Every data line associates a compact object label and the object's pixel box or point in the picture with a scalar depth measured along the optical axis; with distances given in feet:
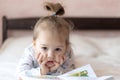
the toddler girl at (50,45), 2.81
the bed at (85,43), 3.63
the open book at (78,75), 2.66
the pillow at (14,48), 4.00
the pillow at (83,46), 4.20
